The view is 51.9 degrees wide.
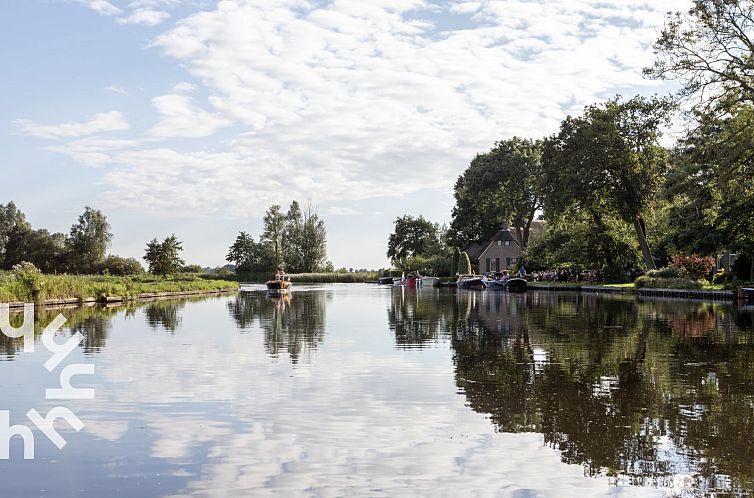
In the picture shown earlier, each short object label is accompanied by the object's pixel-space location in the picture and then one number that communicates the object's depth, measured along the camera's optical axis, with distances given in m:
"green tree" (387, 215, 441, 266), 123.44
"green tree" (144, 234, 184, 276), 61.94
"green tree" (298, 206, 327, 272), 121.94
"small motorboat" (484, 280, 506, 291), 65.38
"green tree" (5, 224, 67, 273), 98.81
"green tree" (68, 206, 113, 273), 98.12
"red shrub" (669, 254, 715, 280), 49.06
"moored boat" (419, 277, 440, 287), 84.62
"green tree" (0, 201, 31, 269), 103.75
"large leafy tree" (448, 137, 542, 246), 82.06
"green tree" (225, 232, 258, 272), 120.98
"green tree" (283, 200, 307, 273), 121.00
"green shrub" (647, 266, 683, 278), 49.00
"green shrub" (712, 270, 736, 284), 48.53
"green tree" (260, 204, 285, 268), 121.75
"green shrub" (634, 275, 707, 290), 43.98
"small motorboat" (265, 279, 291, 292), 58.66
